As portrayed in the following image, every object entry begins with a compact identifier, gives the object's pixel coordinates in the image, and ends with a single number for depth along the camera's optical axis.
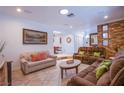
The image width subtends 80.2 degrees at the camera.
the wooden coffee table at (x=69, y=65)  1.94
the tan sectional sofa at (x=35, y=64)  1.94
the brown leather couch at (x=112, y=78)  0.79
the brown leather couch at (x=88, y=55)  1.81
